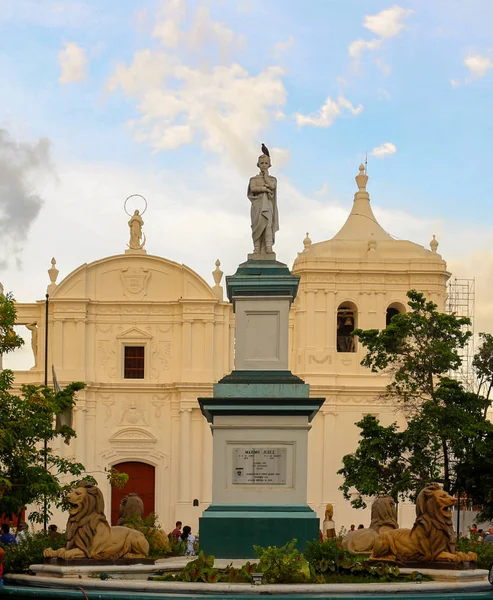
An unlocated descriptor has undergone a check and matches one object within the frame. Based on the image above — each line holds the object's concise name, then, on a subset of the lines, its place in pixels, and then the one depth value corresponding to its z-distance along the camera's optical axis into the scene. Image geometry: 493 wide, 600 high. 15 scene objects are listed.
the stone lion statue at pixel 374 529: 19.02
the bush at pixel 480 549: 19.00
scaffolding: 50.25
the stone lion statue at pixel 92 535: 18.31
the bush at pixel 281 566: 16.39
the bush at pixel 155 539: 21.73
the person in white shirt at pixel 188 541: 23.23
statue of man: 21.12
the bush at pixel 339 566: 16.98
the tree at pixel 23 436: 24.78
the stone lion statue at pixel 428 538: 17.92
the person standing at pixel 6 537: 23.59
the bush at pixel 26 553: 19.12
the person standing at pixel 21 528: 20.67
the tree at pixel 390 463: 32.28
